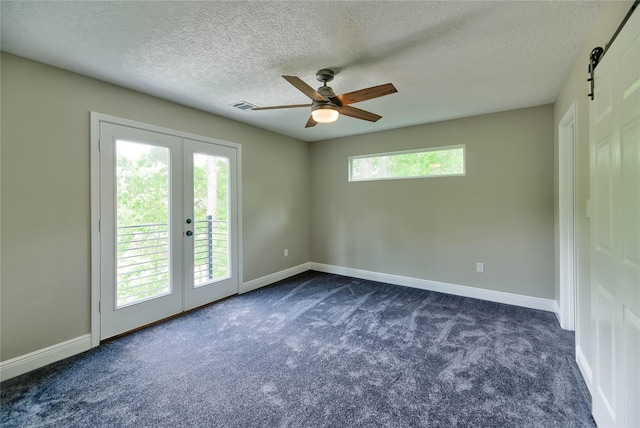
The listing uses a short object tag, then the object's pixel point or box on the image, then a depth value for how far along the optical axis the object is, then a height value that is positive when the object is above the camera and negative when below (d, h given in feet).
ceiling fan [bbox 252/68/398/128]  6.81 +3.12
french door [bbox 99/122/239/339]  8.80 -0.32
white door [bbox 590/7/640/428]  3.70 -0.27
